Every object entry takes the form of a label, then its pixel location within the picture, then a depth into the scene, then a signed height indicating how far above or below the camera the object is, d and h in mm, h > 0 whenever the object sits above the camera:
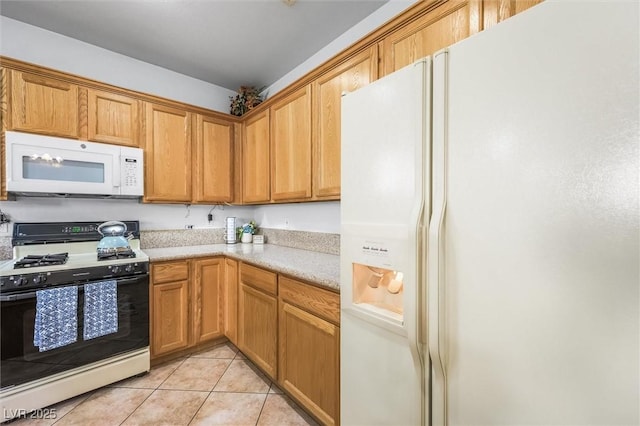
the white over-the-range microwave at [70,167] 1896 +344
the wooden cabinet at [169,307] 2178 -758
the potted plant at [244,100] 3014 +1225
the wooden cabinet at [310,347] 1413 -754
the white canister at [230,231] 3012 -198
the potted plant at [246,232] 3055 -212
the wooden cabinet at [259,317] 1860 -760
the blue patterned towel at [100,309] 1840 -644
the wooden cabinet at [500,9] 1118 +837
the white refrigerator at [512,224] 615 -33
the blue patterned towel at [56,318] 1689 -650
